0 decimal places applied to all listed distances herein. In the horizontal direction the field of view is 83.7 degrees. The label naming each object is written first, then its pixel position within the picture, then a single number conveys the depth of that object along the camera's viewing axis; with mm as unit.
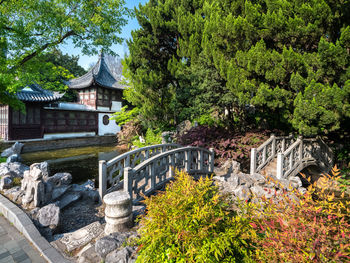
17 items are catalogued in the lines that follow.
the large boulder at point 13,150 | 10734
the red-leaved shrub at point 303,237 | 1457
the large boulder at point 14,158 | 8306
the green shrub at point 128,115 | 13738
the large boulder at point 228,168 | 6449
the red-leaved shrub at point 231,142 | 6855
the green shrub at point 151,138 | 11245
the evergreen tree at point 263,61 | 5023
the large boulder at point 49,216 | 3312
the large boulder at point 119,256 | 2291
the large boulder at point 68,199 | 4150
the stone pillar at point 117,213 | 2959
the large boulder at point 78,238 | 2840
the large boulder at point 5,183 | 4641
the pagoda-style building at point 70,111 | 13125
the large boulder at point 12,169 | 5367
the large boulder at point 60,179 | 4615
